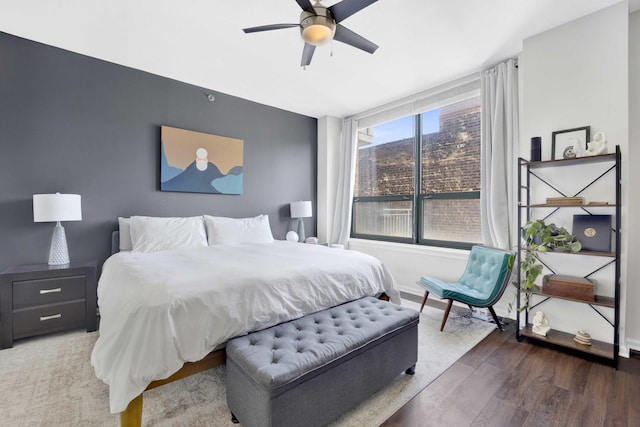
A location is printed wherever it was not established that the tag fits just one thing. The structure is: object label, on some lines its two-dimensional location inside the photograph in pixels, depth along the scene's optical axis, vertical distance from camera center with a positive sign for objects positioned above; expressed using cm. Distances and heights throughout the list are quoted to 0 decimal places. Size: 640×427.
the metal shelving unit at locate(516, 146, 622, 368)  204 -32
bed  139 -57
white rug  154 -114
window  349 +45
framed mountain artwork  342 +62
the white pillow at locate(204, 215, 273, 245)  335 -26
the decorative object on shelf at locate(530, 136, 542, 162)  245 +54
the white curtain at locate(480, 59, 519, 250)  291 +64
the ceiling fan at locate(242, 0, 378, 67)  182 +129
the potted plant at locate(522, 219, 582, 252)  221 -22
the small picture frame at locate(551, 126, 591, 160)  231 +60
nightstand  229 -79
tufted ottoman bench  129 -80
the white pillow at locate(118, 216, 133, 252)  296 -28
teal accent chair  255 -72
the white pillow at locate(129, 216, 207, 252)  289 -26
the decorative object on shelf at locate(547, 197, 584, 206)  220 +8
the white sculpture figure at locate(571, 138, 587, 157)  222 +49
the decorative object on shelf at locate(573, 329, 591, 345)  220 -101
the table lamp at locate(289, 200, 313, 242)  441 +0
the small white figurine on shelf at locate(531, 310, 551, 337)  238 -98
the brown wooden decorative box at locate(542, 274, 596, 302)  217 -61
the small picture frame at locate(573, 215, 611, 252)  217 -17
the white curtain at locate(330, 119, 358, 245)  463 +46
